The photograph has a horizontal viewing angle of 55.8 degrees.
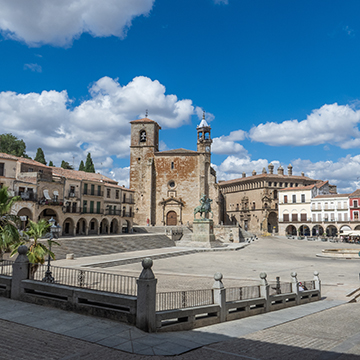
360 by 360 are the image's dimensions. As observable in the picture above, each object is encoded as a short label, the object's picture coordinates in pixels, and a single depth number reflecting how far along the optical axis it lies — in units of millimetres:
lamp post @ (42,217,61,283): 13762
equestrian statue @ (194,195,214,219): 44688
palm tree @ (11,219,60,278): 14232
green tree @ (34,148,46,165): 68688
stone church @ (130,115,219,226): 61969
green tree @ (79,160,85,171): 77750
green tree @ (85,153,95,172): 76562
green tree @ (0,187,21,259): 14227
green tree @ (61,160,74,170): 77012
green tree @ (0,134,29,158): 64438
